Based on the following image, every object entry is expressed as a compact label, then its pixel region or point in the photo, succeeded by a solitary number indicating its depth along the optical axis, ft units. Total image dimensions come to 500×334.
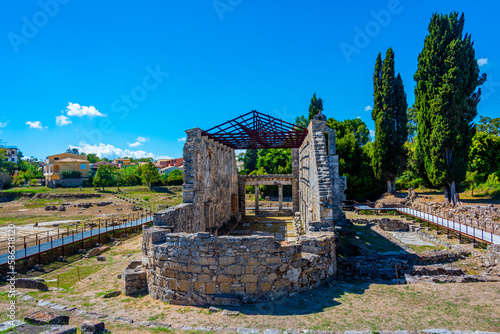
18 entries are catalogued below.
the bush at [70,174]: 206.90
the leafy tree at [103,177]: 179.93
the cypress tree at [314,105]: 138.62
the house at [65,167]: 214.48
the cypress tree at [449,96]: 80.02
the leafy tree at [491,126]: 129.80
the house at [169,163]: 340.00
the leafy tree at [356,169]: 114.93
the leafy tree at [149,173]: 181.06
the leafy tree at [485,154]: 98.12
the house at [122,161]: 350.84
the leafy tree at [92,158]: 377.19
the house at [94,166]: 275.69
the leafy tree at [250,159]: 181.37
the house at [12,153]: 310.20
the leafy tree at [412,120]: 171.54
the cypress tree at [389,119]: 105.70
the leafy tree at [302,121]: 165.76
